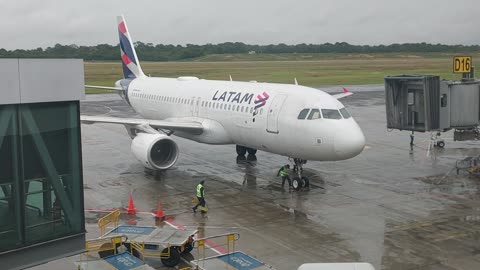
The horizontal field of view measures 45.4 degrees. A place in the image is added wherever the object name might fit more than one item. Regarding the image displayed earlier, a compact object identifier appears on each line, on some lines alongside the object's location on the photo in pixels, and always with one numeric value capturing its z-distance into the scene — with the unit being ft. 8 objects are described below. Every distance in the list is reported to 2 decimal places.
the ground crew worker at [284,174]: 69.26
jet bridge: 71.00
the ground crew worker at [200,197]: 58.49
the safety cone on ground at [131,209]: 59.52
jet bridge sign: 73.41
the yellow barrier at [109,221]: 51.65
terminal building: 30.63
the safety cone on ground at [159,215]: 56.81
